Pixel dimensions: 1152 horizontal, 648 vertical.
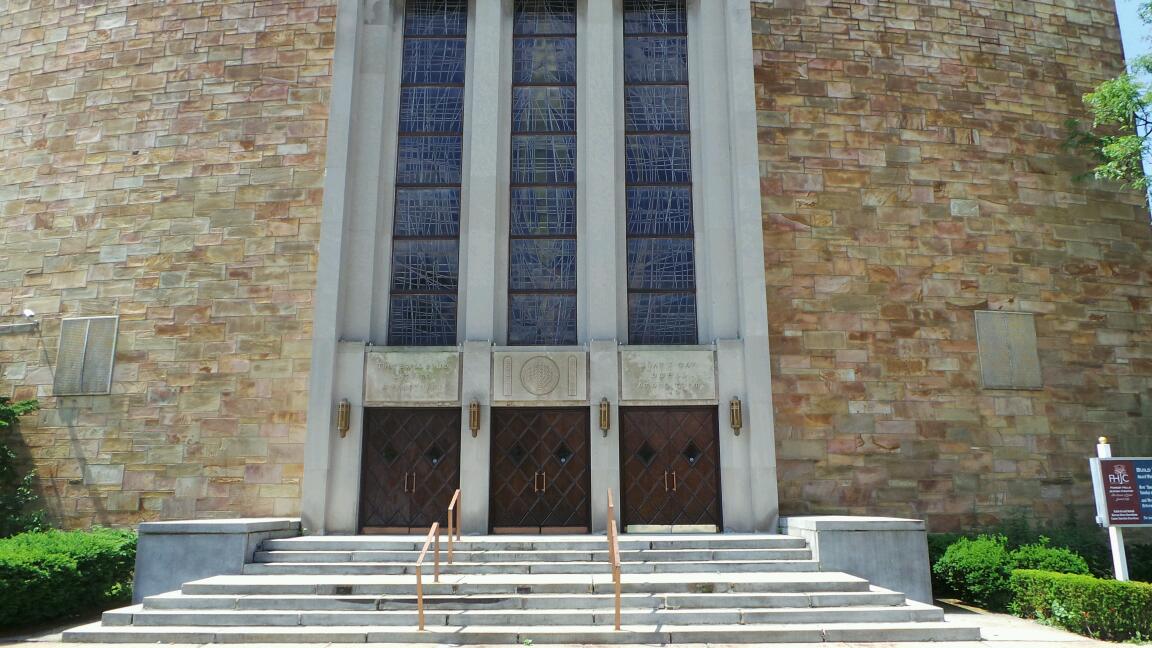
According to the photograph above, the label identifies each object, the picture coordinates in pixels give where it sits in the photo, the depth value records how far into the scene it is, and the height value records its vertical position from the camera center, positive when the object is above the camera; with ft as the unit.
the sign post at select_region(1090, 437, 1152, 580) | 30.99 -0.61
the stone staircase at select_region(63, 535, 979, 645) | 25.71 -4.20
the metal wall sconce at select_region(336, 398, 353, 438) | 39.06 +2.95
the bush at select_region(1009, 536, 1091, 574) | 33.24 -3.40
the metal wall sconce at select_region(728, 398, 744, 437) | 38.96 +3.08
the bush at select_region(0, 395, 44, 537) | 38.75 -0.39
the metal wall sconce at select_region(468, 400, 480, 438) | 39.04 +3.01
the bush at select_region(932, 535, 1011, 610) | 33.06 -3.82
